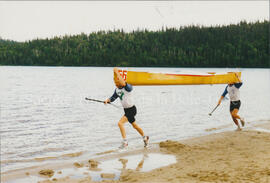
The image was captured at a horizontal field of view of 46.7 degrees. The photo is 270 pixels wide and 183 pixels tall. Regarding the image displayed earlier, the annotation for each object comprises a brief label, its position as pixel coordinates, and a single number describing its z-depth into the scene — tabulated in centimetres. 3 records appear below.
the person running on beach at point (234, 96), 1257
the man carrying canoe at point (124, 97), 893
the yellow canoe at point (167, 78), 916
